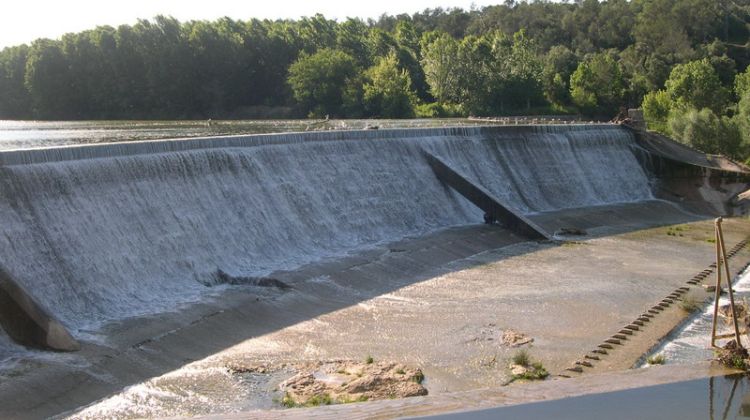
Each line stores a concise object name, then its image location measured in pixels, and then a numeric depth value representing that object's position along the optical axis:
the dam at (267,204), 18.62
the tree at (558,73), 78.50
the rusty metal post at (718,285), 14.04
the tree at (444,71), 74.00
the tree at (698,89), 60.94
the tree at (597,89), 75.00
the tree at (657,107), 61.38
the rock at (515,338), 17.80
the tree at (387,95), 68.25
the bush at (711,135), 47.66
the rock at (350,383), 14.33
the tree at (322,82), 70.38
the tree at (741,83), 60.71
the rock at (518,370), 15.77
